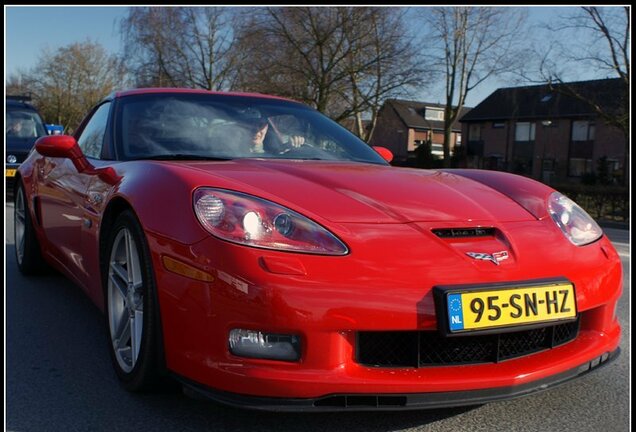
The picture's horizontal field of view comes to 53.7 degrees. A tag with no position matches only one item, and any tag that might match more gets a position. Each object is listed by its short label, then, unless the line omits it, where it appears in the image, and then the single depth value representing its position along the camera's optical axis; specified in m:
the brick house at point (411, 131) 65.44
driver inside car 3.35
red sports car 2.03
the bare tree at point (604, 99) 21.06
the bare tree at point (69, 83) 46.34
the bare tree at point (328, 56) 27.45
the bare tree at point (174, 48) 31.11
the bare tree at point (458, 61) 32.97
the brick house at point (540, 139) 41.74
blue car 12.83
